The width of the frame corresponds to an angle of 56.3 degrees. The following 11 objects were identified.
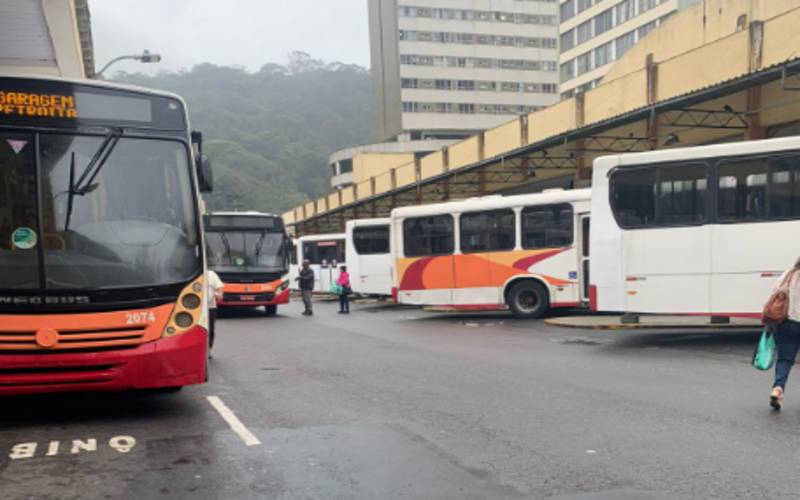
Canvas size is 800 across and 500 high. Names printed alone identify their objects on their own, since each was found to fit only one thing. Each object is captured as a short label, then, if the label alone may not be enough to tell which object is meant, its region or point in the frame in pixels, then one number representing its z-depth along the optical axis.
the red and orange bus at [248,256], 21.89
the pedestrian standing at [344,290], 24.02
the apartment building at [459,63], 100.19
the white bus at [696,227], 11.89
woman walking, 7.41
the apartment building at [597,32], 72.25
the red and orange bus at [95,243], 6.65
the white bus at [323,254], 34.34
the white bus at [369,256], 27.97
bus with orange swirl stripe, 18.27
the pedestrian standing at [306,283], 23.77
